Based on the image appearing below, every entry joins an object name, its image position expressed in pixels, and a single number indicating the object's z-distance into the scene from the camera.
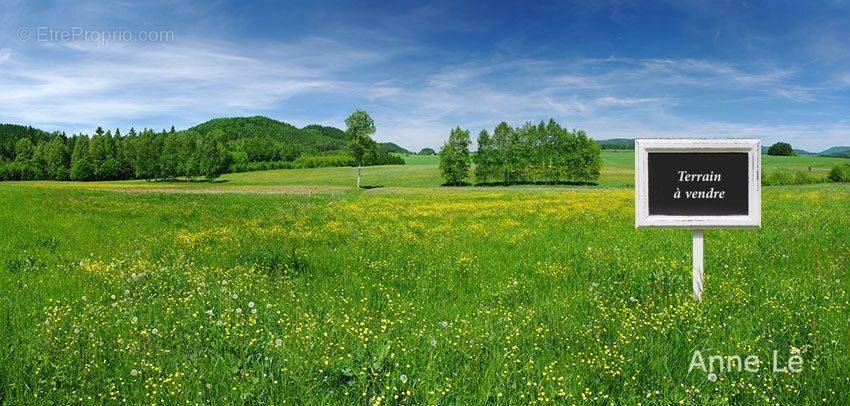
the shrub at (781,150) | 146.50
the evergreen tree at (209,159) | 108.75
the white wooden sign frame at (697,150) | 7.36
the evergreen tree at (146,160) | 116.38
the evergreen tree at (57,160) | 127.94
